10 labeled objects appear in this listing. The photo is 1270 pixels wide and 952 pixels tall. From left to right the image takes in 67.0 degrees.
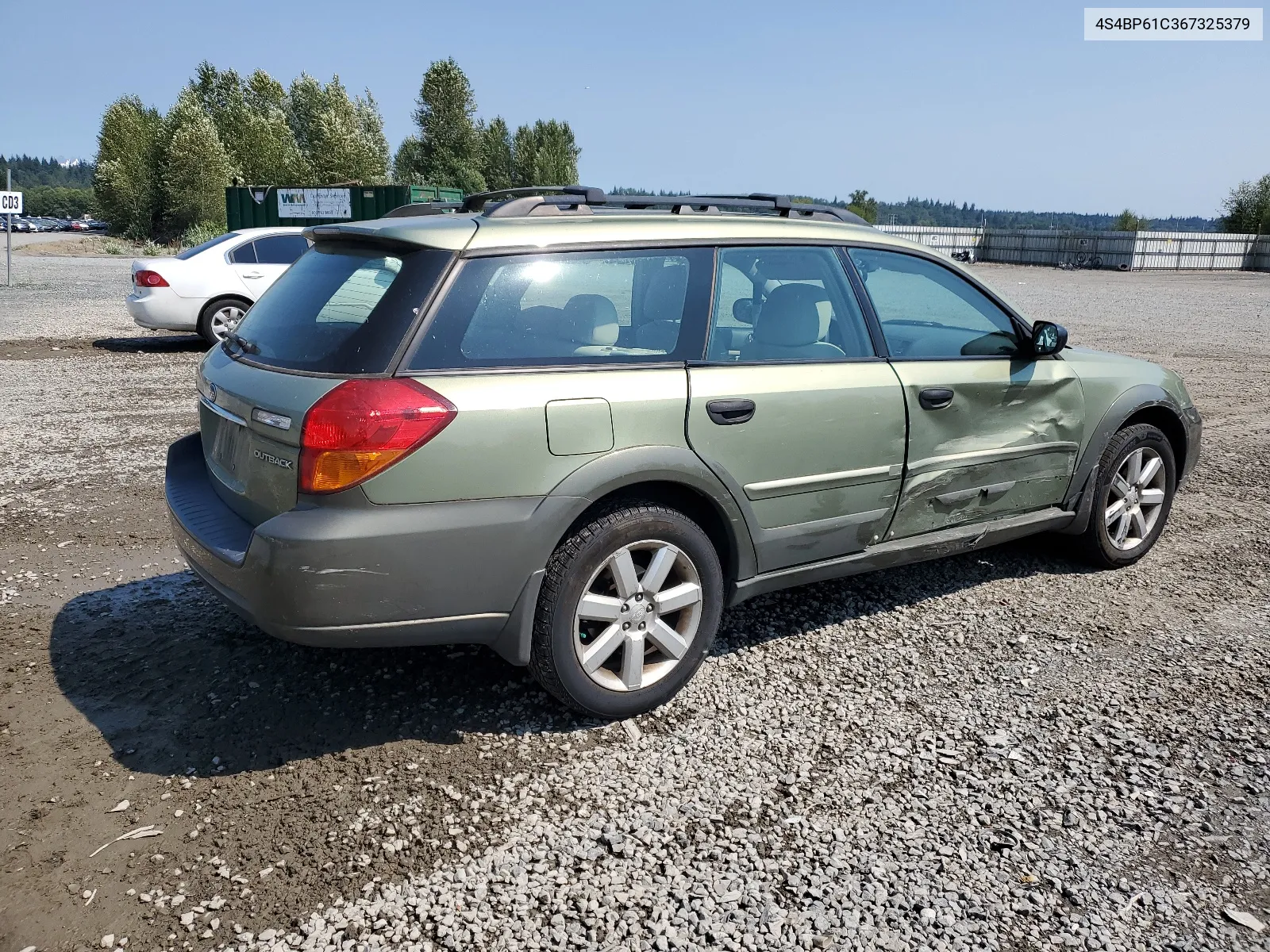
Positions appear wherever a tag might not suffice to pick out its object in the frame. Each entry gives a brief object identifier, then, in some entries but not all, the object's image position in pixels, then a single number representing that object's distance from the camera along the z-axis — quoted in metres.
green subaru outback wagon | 2.97
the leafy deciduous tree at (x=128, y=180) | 56.31
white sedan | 12.10
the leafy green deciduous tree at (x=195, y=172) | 52.44
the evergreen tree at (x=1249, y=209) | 60.84
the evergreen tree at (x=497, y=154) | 76.78
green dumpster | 28.98
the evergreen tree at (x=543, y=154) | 76.19
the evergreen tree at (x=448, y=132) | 72.06
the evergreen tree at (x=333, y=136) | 58.94
